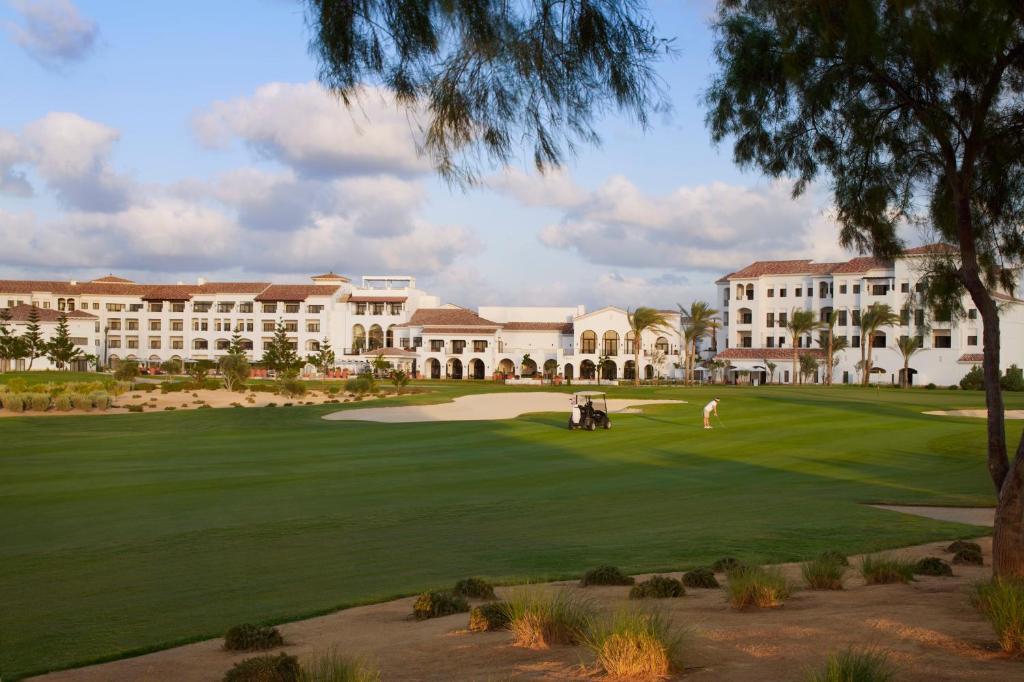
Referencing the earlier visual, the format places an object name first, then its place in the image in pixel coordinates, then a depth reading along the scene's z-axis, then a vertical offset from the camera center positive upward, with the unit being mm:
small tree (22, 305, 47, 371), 105625 +1886
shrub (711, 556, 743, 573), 12191 -2446
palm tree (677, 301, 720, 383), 105500 +3959
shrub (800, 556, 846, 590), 11172 -2330
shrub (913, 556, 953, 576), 12094 -2429
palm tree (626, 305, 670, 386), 104812 +4382
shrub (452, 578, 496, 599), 11086 -2479
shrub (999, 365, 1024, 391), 83188 -1426
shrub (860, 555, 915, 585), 11484 -2351
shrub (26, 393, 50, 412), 52031 -2122
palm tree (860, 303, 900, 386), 97250 +4139
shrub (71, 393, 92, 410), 53562 -2108
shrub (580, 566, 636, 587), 11742 -2476
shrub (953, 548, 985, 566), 13219 -2518
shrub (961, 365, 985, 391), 86062 -1436
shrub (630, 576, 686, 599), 10758 -2411
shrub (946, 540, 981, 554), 13873 -2487
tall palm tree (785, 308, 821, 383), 103125 +3901
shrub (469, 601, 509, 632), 9195 -2316
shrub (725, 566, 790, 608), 9984 -2237
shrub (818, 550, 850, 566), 11698 -2284
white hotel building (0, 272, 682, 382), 113500 +4200
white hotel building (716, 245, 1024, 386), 100375 +4421
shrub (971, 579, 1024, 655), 7617 -1936
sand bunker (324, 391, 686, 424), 48406 -2450
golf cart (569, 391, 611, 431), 37906 -1974
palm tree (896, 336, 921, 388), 97088 +1367
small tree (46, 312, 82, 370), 106250 +1225
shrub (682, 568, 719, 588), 11547 -2455
